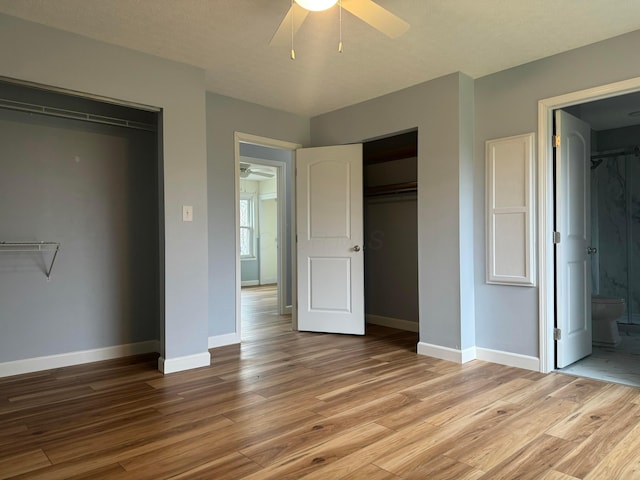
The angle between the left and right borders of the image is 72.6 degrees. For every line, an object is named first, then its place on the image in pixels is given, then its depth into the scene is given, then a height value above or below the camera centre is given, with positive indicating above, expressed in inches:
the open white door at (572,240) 134.1 -1.1
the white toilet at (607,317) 165.9 -31.2
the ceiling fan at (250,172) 312.8 +55.6
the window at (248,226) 405.4 +13.6
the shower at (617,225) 210.5 +5.7
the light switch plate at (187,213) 135.2 +8.8
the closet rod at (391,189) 190.9 +22.7
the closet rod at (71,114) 127.3 +40.5
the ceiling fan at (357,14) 84.5 +45.6
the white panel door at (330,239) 182.1 +0.1
